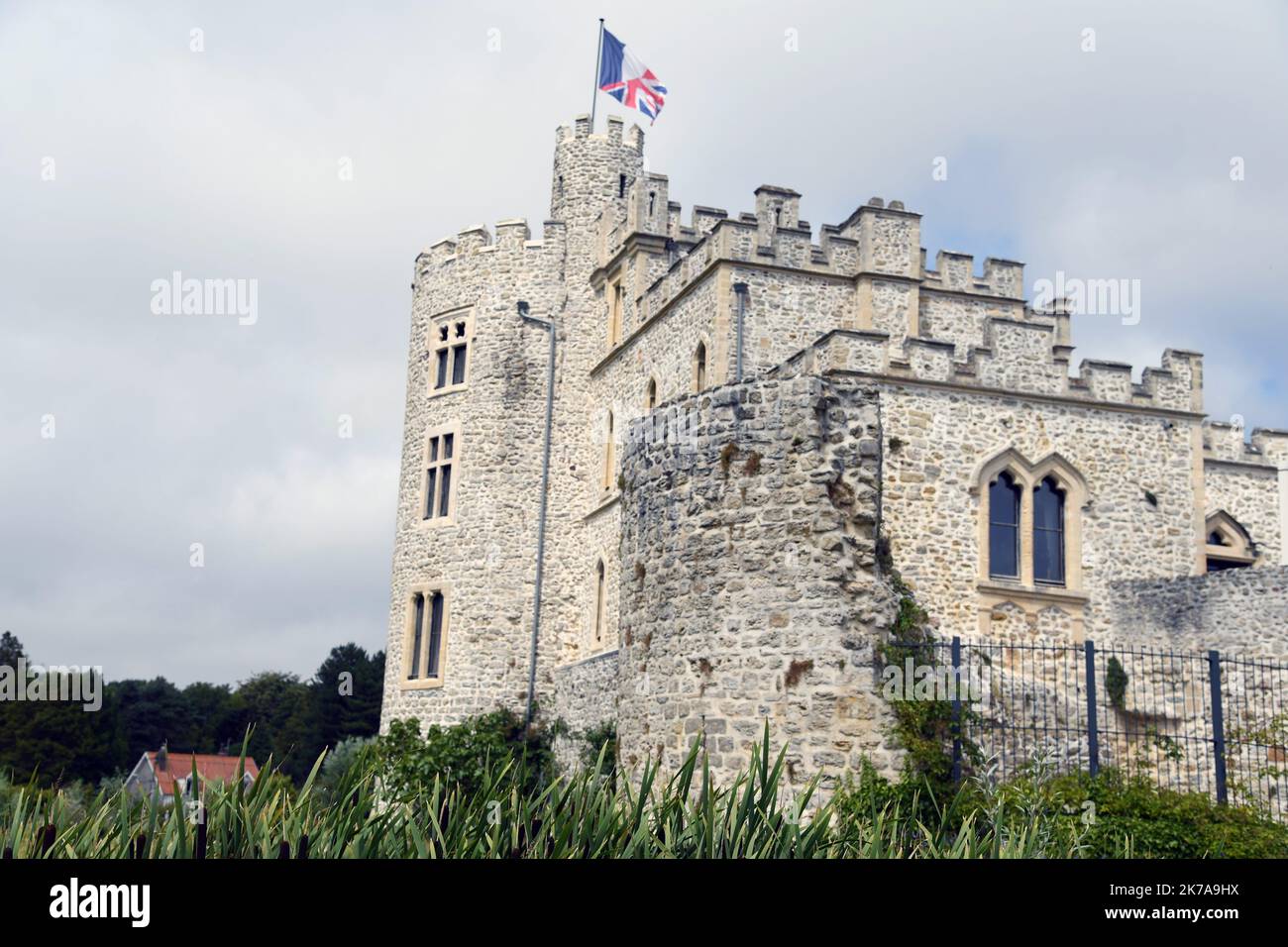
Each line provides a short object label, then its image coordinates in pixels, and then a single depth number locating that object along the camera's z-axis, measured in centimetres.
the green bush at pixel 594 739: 2147
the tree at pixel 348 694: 5759
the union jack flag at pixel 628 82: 3047
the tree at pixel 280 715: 5672
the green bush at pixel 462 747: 2623
